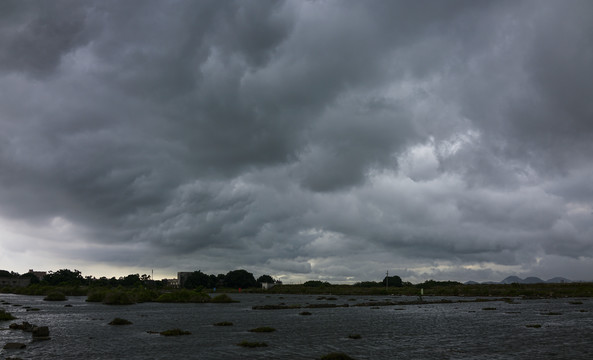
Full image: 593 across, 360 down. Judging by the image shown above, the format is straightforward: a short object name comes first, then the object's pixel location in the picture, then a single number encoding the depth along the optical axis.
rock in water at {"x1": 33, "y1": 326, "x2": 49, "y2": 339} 60.28
